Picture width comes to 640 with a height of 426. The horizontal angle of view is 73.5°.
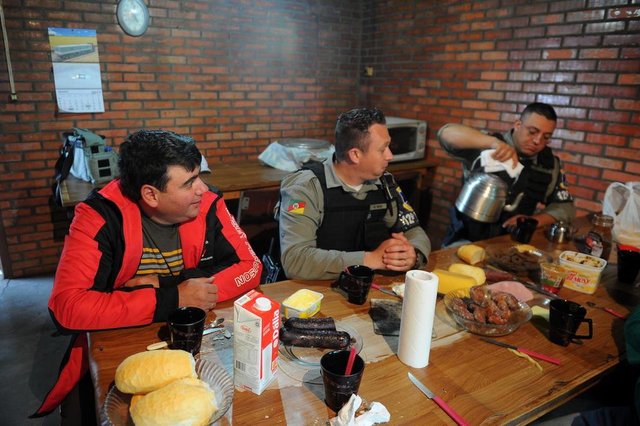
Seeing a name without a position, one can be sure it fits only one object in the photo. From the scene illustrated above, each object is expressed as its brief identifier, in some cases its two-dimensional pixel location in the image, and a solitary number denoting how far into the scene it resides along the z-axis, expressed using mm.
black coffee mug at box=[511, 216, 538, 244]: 2213
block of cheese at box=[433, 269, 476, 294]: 1625
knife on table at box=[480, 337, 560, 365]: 1273
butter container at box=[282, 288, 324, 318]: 1390
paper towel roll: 1141
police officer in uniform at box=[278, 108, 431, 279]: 1759
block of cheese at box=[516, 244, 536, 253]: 2037
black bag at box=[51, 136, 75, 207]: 3158
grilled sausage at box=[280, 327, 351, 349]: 1241
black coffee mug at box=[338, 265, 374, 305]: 1488
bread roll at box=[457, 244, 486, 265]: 1959
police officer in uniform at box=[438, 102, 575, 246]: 2572
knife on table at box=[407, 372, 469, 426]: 1013
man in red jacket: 1326
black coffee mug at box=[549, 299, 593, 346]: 1331
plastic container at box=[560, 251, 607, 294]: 1712
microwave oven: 4141
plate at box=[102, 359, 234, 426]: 944
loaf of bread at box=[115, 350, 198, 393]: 969
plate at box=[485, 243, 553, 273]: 1876
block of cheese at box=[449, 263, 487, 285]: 1722
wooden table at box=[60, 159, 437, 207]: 3139
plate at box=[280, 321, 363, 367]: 1186
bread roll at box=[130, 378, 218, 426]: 875
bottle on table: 2035
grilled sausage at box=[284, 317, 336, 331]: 1266
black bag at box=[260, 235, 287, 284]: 2166
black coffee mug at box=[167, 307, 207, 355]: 1136
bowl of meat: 1375
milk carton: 1018
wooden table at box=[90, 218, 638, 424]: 1028
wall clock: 3576
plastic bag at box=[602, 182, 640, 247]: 2395
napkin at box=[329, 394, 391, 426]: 956
